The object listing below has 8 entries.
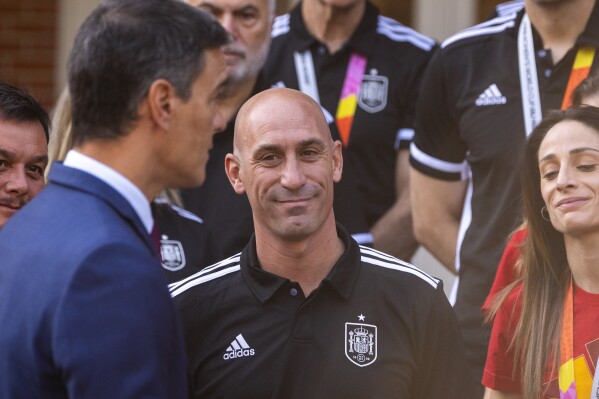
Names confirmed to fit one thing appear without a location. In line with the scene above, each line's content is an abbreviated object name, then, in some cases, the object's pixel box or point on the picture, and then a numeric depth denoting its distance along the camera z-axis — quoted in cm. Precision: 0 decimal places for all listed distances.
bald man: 690
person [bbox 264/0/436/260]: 1034
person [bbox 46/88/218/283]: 888
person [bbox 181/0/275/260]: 953
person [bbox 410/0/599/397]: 889
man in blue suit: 482
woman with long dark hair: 711
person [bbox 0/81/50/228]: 749
